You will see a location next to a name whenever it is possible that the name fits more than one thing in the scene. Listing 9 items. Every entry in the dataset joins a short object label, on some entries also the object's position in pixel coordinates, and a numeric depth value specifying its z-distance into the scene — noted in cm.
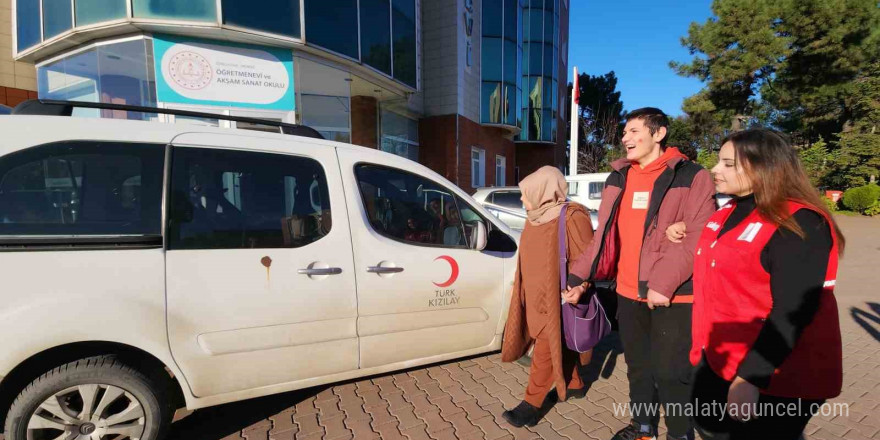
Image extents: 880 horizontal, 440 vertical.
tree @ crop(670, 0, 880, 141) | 1739
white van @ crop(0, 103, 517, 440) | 192
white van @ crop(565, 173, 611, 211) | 968
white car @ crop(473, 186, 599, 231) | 740
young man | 204
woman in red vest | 124
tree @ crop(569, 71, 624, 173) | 2625
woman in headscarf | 246
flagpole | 1155
